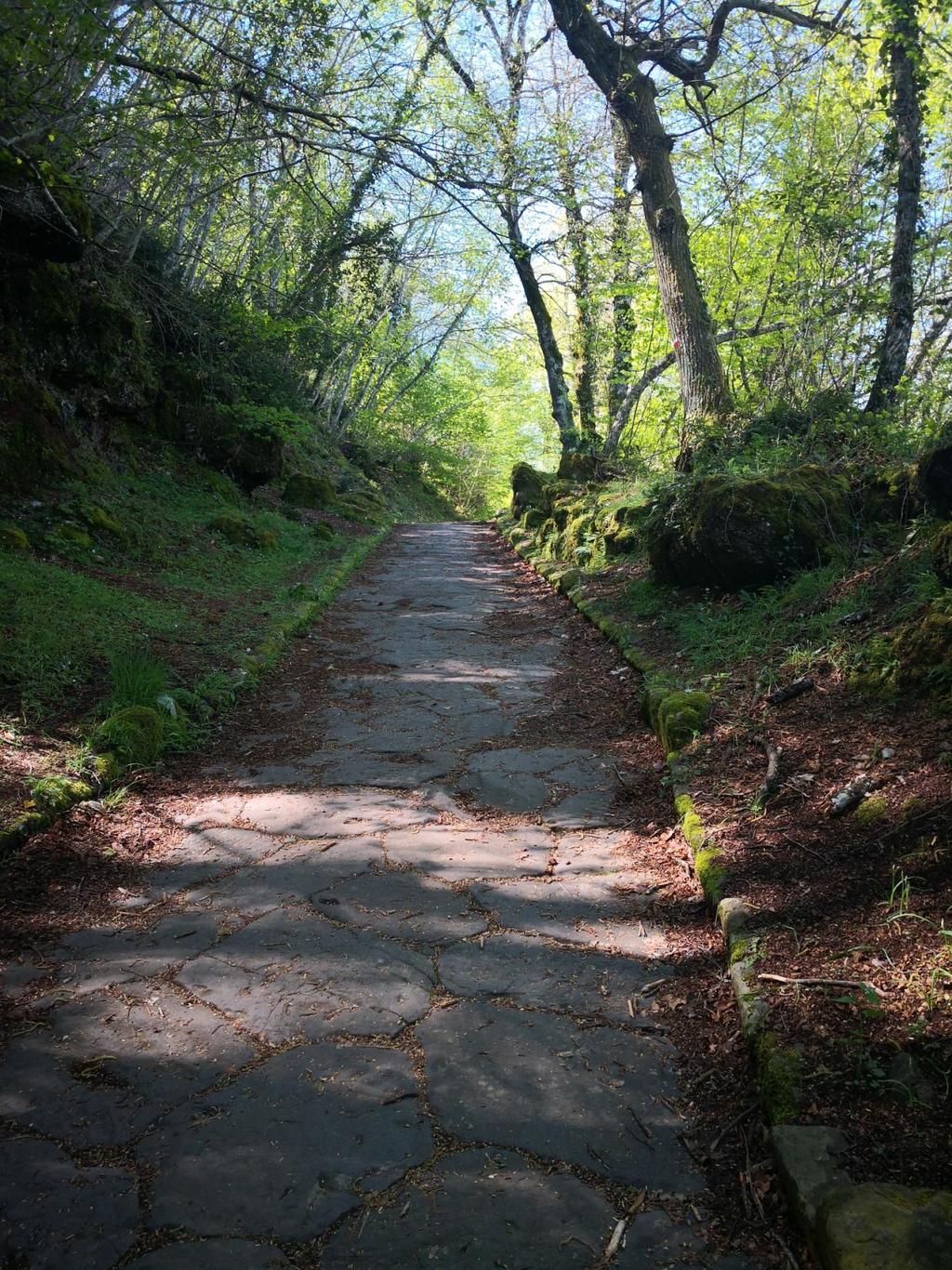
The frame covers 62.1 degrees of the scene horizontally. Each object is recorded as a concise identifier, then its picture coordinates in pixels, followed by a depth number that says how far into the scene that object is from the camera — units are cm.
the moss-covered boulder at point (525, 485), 1770
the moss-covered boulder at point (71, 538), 742
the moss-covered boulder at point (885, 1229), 156
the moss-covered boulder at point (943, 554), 387
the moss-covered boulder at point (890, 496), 553
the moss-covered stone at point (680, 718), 447
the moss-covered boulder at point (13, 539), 680
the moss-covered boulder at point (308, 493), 1499
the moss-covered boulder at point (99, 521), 809
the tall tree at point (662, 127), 858
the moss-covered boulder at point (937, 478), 454
